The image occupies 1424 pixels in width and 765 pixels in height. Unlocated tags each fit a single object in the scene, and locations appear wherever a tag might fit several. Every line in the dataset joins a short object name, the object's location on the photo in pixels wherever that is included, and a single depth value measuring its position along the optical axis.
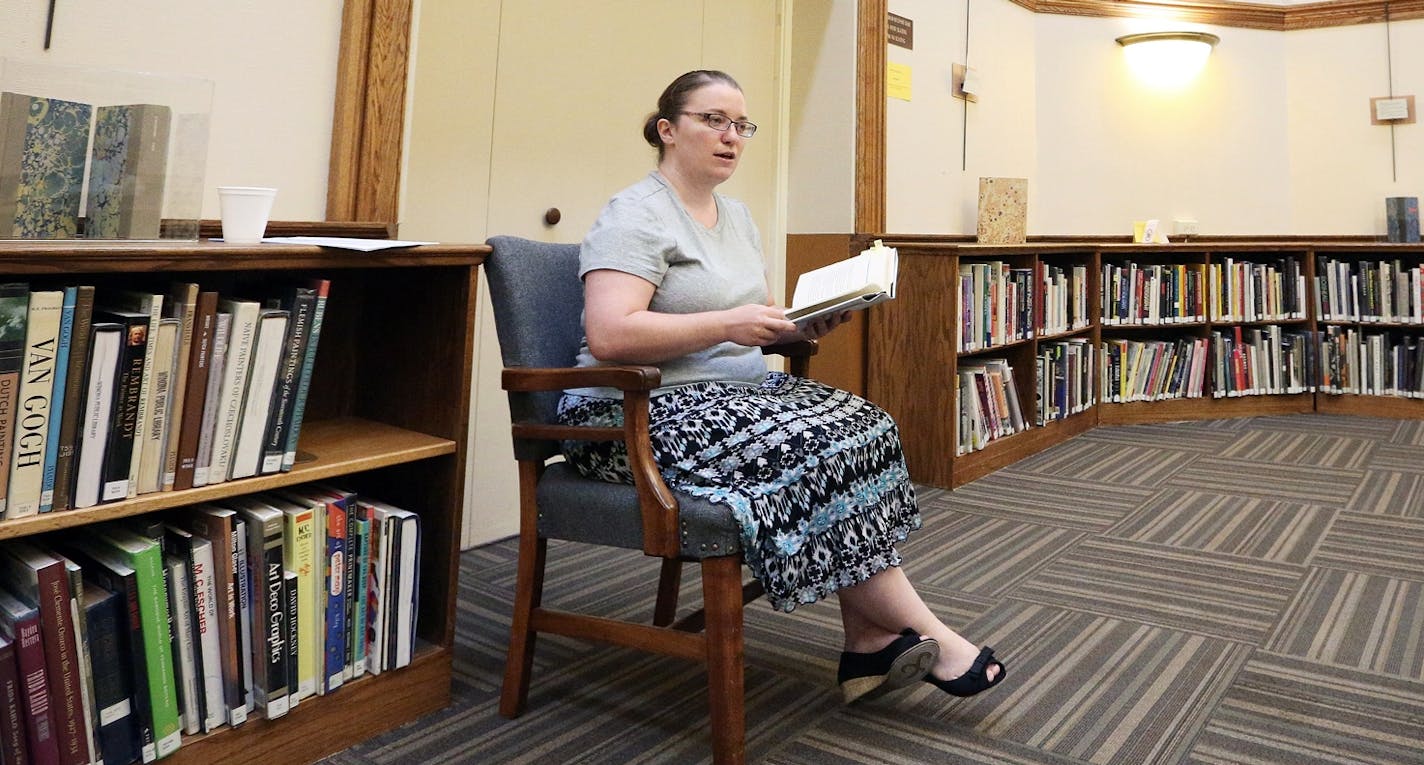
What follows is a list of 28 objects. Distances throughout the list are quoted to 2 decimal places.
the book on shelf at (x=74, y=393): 1.20
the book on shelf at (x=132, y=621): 1.25
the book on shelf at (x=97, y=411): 1.22
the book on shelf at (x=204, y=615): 1.34
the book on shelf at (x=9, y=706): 1.14
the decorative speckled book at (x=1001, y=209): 4.13
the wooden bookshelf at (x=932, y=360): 3.45
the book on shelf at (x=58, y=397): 1.18
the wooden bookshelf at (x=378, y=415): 1.38
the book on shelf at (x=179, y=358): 1.30
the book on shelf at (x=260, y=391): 1.39
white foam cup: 1.44
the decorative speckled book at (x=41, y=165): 1.28
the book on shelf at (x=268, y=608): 1.39
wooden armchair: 1.44
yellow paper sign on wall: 3.89
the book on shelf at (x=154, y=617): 1.27
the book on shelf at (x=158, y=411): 1.28
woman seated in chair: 1.49
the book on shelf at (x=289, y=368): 1.43
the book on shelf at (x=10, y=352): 1.13
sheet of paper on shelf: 1.44
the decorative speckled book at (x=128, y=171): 1.36
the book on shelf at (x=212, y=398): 1.35
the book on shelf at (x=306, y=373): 1.46
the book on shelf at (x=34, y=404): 1.16
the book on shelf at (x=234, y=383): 1.36
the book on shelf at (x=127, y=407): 1.24
